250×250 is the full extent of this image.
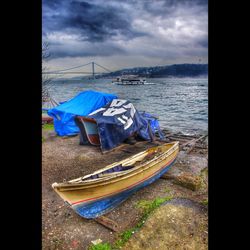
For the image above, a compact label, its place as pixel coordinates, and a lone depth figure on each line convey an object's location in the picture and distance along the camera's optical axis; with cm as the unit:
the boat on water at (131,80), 13962
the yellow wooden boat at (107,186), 732
